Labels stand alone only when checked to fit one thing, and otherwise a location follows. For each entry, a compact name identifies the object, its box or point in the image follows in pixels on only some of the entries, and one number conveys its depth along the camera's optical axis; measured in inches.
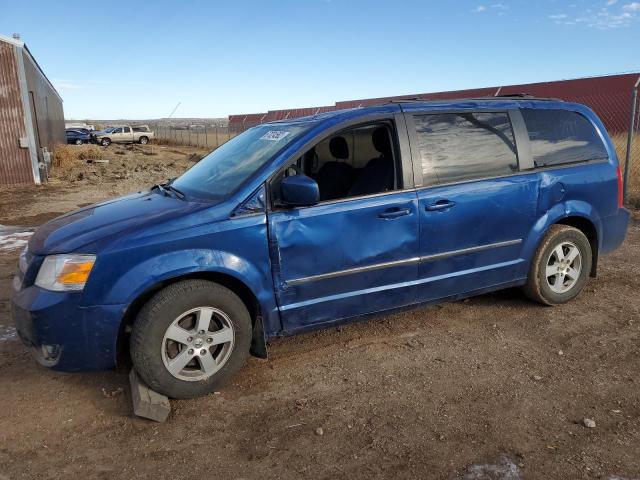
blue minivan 120.3
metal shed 552.1
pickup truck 1626.5
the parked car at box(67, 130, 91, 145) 1595.7
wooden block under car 119.0
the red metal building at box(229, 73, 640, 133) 633.6
